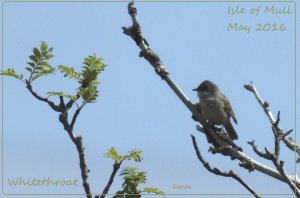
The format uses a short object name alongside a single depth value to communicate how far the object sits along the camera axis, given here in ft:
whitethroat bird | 64.50
